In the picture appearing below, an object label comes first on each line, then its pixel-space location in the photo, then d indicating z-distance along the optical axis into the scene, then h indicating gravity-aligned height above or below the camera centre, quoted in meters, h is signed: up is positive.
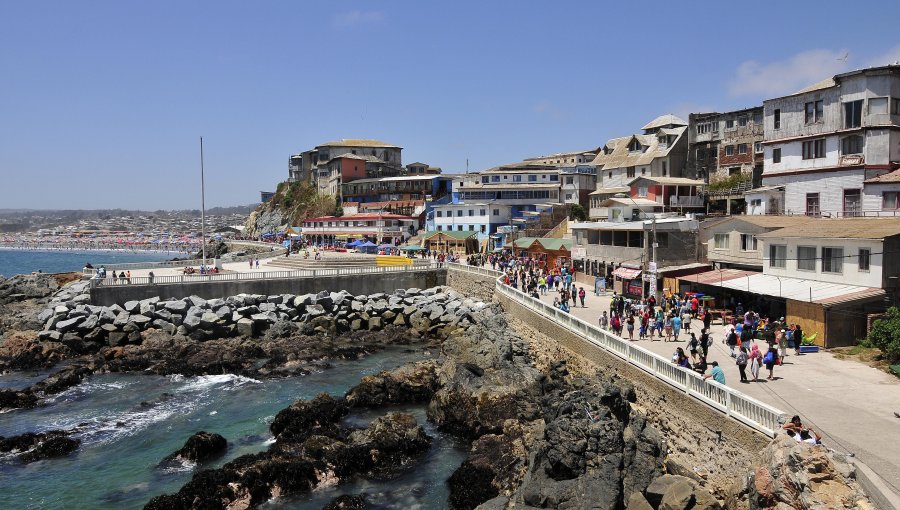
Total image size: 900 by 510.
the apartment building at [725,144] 52.06 +6.55
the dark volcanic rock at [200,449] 18.98 -7.01
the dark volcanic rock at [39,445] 19.75 -7.22
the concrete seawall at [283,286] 38.69 -4.32
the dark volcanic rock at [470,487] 16.34 -7.33
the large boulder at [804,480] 9.77 -4.38
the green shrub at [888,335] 17.09 -3.50
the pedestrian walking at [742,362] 15.95 -3.77
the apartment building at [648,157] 55.66 +5.76
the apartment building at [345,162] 94.00 +9.79
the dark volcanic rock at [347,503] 16.11 -7.43
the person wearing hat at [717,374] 15.05 -3.86
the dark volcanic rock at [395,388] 24.27 -6.73
